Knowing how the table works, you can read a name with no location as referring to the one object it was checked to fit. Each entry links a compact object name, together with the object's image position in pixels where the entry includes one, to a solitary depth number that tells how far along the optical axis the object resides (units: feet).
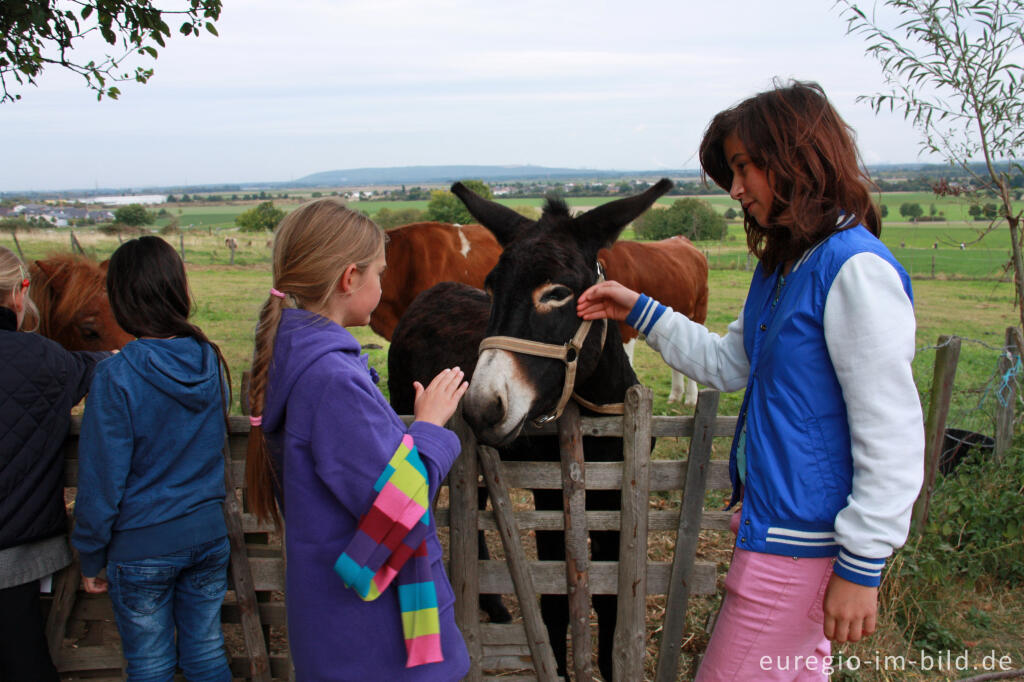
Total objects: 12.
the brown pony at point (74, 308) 12.31
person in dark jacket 8.16
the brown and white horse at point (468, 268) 27.20
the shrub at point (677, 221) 105.50
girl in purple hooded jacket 5.78
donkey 8.04
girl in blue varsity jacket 5.28
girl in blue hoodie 7.84
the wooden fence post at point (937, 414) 13.65
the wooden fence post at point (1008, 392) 15.62
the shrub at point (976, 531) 13.64
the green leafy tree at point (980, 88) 14.47
